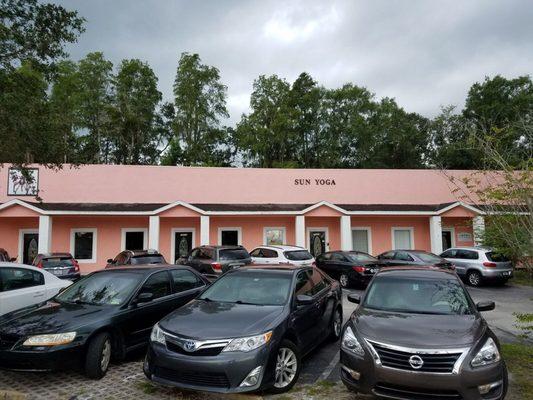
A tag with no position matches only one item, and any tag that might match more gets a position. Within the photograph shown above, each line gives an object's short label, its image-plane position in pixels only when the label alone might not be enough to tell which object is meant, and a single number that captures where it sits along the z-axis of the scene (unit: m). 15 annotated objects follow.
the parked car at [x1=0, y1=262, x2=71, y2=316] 7.45
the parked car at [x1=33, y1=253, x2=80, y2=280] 14.05
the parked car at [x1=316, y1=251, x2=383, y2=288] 15.53
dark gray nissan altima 4.31
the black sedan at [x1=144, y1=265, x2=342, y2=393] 4.72
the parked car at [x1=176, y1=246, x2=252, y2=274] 14.30
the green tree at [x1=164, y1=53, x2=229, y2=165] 39.06
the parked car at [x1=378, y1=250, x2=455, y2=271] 16.13
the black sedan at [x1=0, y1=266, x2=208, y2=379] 5.39
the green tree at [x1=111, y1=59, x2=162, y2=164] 39.41
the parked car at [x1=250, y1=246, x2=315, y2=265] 15.84
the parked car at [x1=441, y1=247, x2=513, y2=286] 16.48
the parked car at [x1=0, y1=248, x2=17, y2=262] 12.70
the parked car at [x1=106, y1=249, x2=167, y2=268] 13.98
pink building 20.14
